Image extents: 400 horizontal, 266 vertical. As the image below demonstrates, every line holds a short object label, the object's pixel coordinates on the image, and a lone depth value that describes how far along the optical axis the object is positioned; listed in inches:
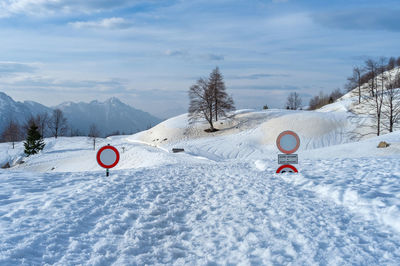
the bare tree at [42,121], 3110.5
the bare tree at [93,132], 2245.1
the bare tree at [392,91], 1269.7
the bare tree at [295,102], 4345.5
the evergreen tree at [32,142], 2011.6
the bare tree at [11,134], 2738.7
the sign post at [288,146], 379.2
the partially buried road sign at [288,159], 392.5
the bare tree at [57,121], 3040.8
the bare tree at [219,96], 2025.1
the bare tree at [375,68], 1401.6
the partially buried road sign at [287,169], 428.5
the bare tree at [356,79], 2492.6
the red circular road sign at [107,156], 368.8
